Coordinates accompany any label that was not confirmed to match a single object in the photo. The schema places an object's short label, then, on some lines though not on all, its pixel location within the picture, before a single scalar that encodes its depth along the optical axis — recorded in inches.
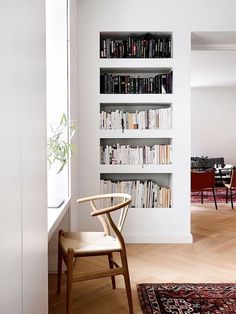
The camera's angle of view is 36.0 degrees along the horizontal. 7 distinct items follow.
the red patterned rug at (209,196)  288.4
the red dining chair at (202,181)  245.0
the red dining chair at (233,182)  260.2
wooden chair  93.2
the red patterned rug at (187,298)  100.0
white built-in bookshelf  170.4
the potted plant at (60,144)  116.2
